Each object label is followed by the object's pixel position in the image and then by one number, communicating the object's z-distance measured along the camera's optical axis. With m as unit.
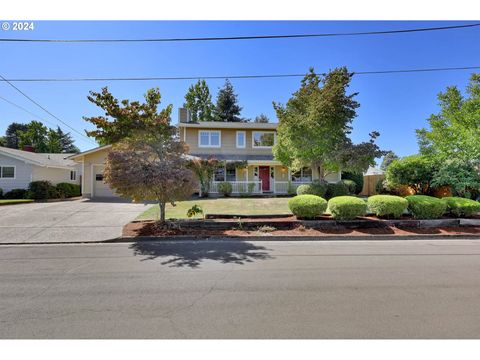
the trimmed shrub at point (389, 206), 9.30
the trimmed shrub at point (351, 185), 18.23
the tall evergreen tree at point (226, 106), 39.72
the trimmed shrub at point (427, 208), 9.41
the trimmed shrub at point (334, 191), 14.90
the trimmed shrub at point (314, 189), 13.90
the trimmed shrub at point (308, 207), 9.22
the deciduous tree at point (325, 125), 12.67
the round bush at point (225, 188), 18.39
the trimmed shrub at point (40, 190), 17.70
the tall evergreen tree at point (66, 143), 53.06
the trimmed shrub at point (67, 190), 19.39
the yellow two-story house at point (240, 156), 19.39
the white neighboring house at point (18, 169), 18.58
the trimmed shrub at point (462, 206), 9.74
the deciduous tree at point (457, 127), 12.28
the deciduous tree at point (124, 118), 8.65
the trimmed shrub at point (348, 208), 9.05
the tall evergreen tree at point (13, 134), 51.75
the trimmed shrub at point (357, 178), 20.10
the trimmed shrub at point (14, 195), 17.95
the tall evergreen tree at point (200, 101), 39.06
